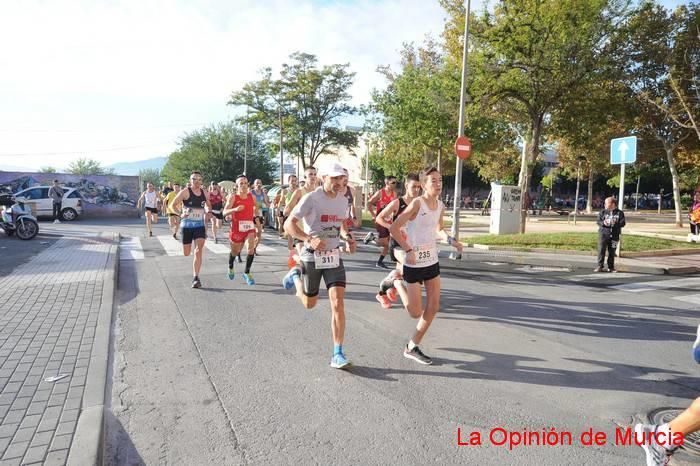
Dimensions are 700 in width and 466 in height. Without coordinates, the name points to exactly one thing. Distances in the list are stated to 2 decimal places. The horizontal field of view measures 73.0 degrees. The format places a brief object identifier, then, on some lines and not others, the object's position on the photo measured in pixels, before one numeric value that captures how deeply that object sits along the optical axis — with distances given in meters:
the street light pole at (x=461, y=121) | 14.65
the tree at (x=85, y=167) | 100.44
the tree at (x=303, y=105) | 33.00
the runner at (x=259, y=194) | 13.02
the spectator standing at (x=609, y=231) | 10.87
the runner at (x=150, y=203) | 17.52
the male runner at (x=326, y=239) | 4.53
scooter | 14.64
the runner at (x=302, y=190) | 6.35
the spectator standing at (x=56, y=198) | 23.30
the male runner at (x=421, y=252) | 4.70
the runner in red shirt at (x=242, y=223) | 8.72
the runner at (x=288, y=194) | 11.12
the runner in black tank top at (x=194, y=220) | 8.14
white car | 22.95
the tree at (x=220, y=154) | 49.44
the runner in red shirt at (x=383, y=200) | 9.97
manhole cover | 3.13
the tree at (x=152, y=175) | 128.88
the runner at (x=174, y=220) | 16.72
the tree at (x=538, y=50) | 15.49
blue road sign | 12.21
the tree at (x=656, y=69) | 17.77
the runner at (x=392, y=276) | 5.78
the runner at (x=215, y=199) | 13.57
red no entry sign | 13.82
